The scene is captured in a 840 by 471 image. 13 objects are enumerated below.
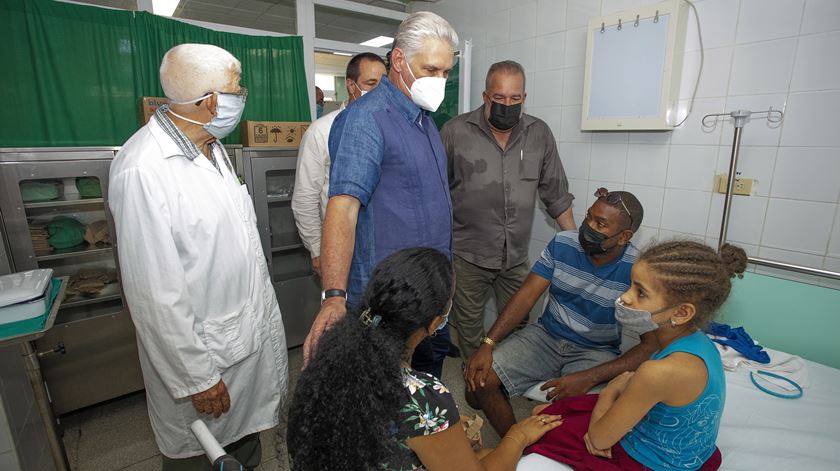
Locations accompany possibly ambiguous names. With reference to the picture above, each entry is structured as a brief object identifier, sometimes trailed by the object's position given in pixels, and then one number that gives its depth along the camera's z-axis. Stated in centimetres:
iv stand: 181
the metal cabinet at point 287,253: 281
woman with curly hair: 84
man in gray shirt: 235
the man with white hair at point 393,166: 125
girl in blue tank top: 109
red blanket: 119
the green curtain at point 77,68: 221
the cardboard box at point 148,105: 235
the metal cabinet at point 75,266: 201
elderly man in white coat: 120
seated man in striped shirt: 169
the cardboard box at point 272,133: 264
